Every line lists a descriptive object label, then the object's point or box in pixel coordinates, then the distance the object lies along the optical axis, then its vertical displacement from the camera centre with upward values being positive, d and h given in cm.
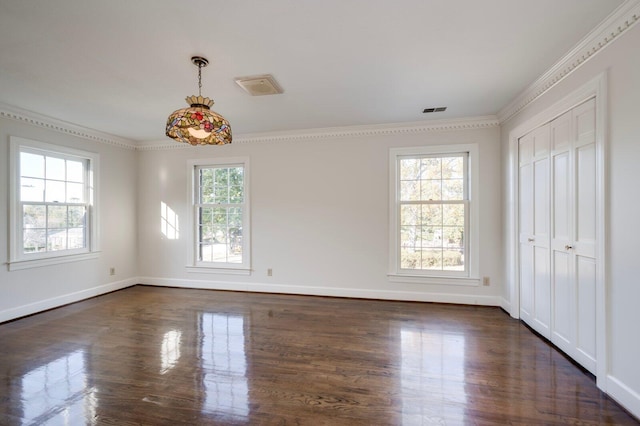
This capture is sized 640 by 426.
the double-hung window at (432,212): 394 +3
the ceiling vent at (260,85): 266 +127
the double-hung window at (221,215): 464 +0
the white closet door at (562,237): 242 -21
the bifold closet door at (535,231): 279 -18
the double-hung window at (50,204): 350 +15
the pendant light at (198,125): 211 +67
